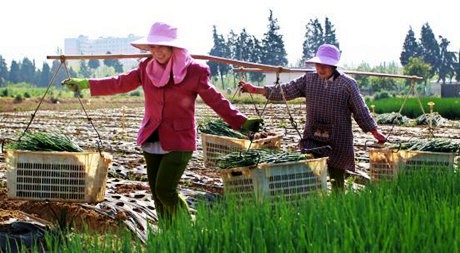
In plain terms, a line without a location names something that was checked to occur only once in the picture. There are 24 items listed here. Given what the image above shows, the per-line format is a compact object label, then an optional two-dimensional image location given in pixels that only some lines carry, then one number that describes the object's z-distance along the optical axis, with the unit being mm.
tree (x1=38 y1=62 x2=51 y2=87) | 85825
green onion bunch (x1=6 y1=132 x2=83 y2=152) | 4273
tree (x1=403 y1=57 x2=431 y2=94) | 54375
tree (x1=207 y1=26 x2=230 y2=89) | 79938
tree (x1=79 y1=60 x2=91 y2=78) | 87394
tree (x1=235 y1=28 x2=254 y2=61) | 69250
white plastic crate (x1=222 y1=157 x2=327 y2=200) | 3967
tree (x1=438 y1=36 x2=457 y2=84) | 73625
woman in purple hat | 4660
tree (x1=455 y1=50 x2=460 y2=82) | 71938
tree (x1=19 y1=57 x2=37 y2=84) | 87500
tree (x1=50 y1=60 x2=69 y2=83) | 76112
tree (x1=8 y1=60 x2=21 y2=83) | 86875
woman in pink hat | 3764
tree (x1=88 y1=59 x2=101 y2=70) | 100844
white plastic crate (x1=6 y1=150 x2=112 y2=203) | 4129
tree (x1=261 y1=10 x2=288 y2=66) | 67438
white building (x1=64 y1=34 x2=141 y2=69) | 186125
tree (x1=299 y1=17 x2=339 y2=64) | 75938
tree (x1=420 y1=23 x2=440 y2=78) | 73375
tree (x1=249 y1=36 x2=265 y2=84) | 66550
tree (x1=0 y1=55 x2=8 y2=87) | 86750
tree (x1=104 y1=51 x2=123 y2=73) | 93062
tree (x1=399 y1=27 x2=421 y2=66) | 71438
